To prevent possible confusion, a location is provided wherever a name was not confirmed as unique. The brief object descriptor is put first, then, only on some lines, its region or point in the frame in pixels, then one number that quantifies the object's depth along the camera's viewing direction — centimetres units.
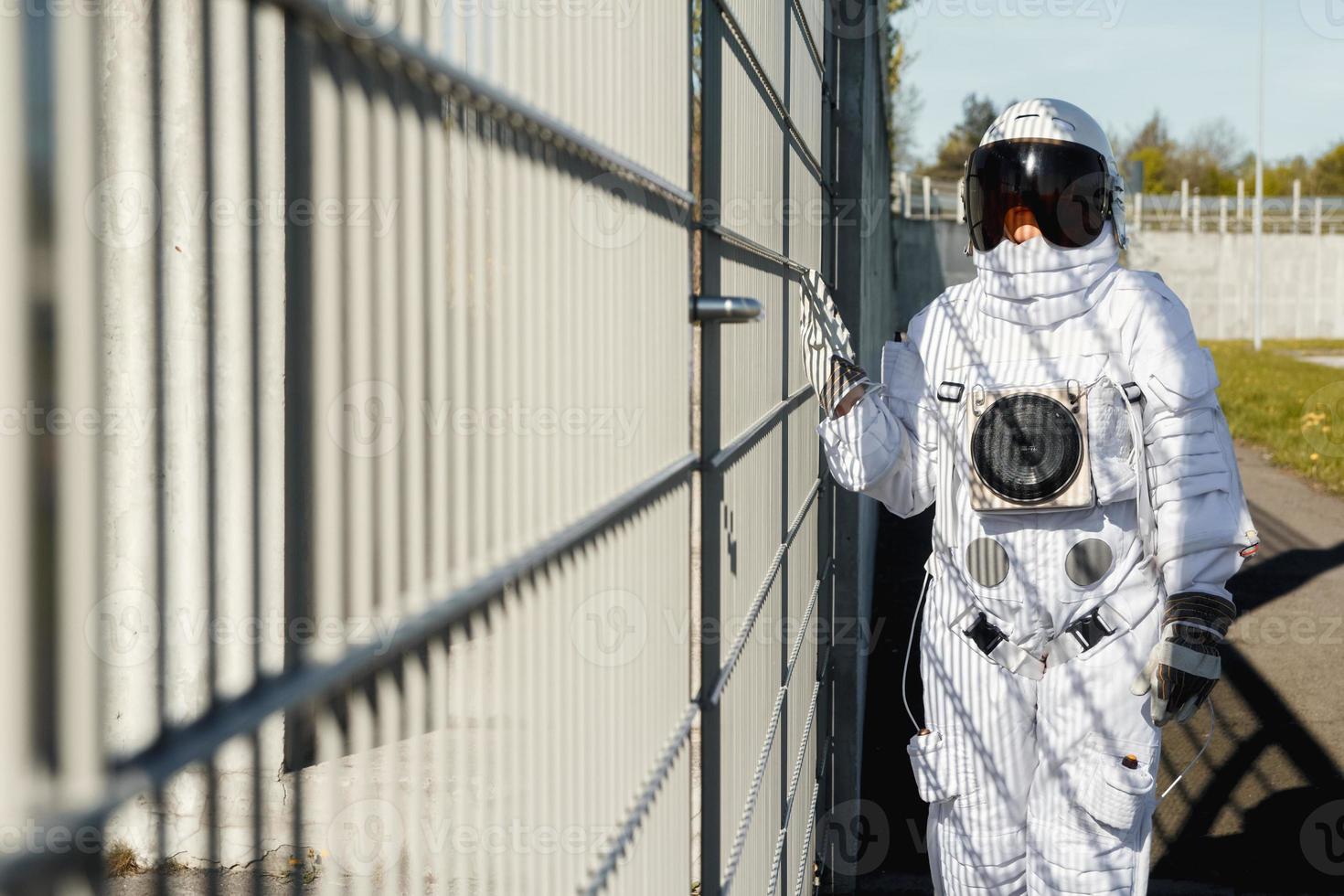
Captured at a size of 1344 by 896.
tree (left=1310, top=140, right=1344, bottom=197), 7444
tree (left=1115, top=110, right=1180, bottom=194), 8162
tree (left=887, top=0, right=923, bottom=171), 2078
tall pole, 3666
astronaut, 323
